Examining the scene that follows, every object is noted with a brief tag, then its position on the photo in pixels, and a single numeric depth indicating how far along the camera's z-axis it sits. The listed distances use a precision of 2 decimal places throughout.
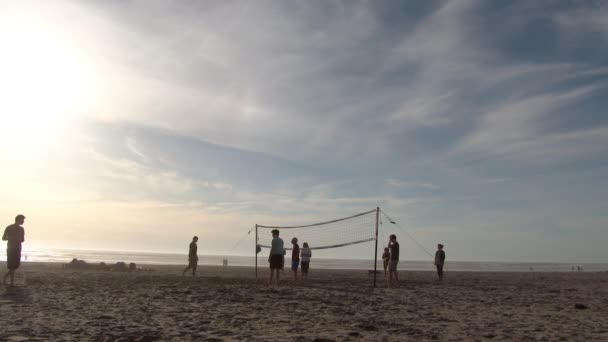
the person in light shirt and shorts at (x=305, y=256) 18.88
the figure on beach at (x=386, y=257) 17.06
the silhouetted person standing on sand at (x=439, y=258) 20.25
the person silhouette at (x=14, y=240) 11.63
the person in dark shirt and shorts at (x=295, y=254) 18.06
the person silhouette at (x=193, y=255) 18.98
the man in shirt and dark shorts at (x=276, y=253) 14.27
